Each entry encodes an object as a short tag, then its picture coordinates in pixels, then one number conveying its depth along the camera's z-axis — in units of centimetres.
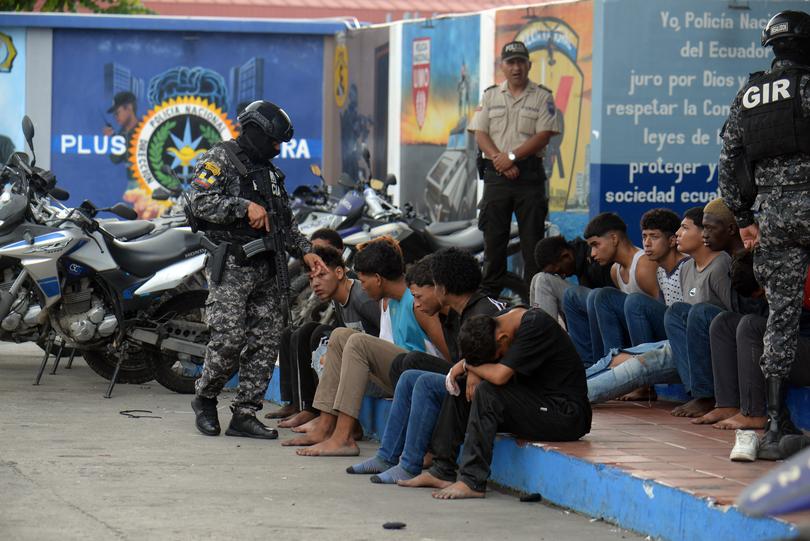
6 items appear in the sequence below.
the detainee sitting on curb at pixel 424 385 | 1341
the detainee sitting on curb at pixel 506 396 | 1275
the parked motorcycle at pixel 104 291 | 1981
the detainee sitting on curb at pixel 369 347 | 1490
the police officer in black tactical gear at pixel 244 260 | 1625
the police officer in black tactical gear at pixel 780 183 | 1267
